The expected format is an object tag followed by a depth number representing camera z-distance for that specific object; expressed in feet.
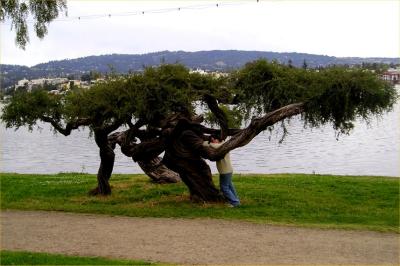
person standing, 55.62
